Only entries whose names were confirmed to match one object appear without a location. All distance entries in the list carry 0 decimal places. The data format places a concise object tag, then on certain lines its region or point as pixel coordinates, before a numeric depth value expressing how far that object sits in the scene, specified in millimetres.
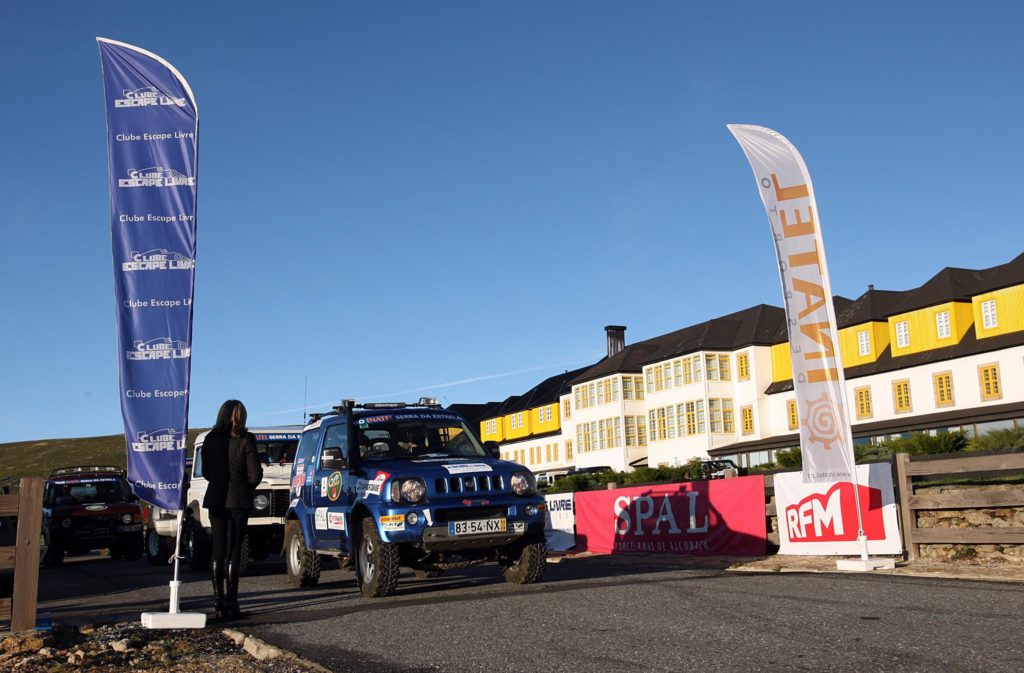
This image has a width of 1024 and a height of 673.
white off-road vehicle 15820
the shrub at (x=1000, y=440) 19250
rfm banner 13516
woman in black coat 9133
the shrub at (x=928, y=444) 19906
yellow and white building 49000
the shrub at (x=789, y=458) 29156
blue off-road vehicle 10305
